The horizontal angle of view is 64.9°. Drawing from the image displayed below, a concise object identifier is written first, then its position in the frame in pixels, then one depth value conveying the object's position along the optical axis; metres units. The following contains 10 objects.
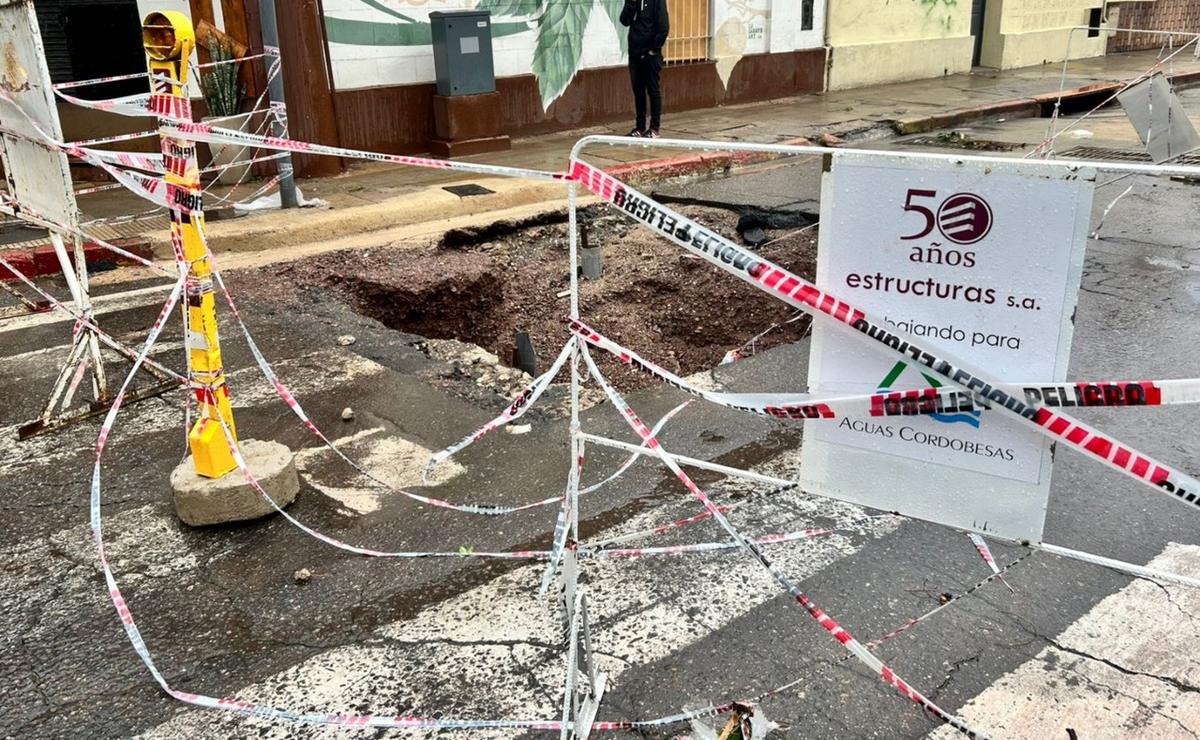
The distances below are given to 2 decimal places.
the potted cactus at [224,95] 10.64
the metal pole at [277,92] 9.30
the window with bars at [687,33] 15.84
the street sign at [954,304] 2.40
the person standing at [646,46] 12.81
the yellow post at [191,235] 3.89
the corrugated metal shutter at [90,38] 10.52
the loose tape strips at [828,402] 2.30
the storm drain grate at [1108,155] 12.99
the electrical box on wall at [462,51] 11.92
